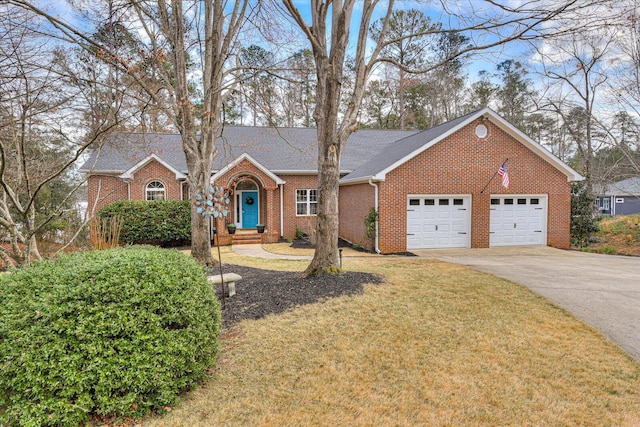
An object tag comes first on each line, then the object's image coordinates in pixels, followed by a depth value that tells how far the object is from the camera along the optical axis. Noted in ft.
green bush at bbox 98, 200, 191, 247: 45.85
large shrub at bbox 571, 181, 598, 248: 49.42
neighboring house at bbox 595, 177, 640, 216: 105.09
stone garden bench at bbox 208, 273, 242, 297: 20.63
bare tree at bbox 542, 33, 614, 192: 53.31
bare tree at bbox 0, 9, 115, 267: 12.75
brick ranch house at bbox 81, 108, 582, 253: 41.60
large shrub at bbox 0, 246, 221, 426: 9.11
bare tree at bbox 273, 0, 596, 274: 22.93
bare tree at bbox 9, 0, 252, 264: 27.78
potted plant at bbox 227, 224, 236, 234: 51.80
